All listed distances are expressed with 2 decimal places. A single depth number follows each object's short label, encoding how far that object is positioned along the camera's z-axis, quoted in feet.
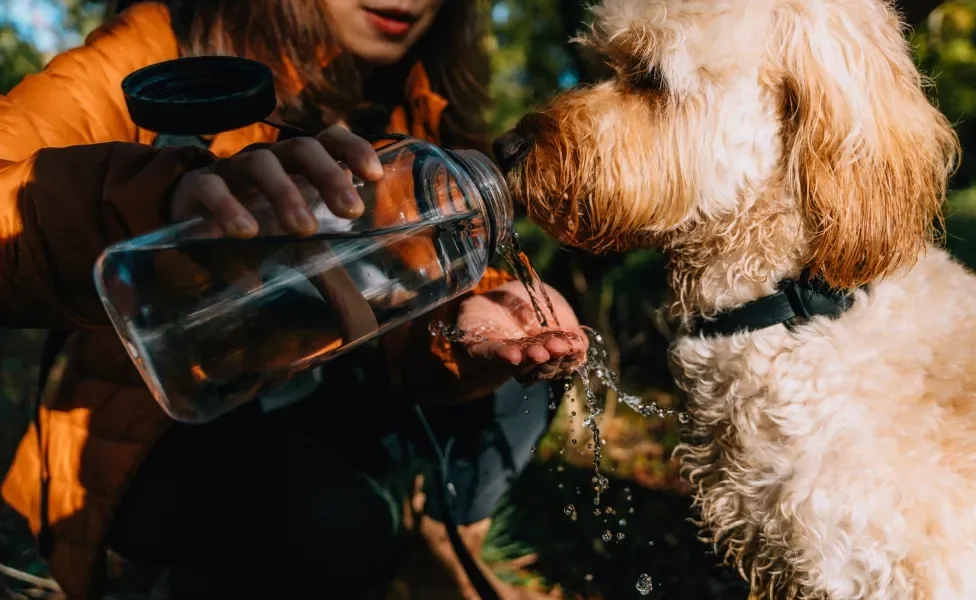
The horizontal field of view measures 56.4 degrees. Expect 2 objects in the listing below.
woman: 2.11
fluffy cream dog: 1.70
